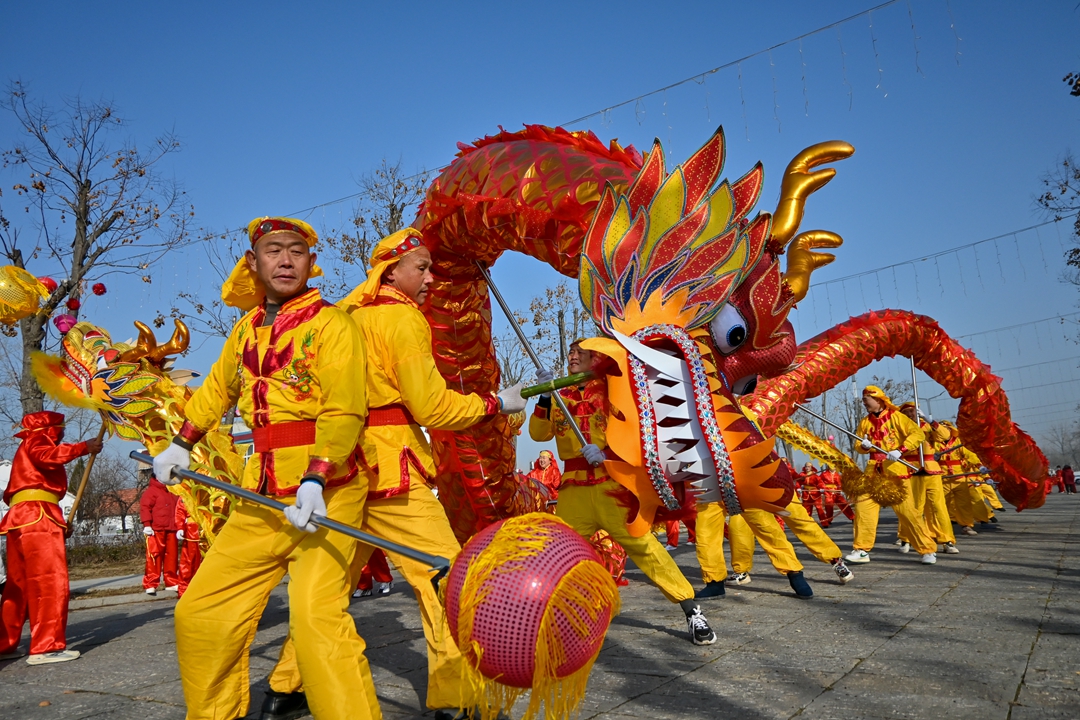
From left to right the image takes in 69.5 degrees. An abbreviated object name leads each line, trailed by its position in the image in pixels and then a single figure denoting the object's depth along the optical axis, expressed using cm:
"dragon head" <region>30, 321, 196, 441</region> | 491
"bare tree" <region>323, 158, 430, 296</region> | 1609
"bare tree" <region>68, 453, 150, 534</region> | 1803
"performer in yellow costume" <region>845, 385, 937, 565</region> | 840
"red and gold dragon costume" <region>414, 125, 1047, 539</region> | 290
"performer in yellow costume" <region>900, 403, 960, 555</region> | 868
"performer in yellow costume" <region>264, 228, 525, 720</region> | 297
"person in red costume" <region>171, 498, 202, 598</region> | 714
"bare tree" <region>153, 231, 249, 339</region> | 1561
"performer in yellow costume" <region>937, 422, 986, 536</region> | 1127
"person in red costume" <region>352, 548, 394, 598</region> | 761
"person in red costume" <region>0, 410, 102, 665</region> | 495
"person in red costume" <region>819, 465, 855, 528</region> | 1546
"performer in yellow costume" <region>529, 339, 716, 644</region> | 442
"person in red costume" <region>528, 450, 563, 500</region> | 1225
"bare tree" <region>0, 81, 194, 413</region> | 1184
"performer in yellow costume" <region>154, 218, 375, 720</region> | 247
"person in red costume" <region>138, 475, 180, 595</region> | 897
